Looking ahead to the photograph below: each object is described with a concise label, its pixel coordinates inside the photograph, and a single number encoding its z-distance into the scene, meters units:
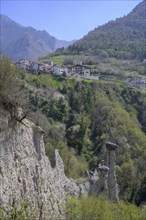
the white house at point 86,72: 163.99
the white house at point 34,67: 143.75
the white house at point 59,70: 145.77
